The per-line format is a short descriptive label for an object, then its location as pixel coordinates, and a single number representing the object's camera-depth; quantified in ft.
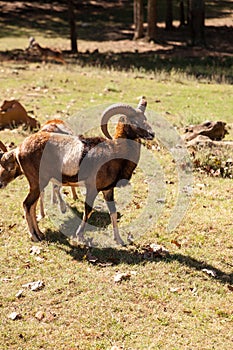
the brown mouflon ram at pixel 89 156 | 24.73
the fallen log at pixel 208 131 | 39.81
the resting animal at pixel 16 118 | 43.30
